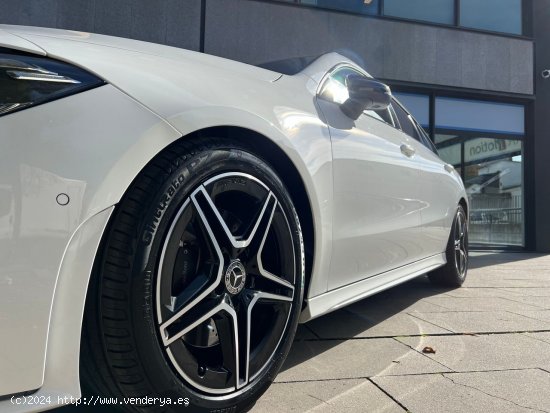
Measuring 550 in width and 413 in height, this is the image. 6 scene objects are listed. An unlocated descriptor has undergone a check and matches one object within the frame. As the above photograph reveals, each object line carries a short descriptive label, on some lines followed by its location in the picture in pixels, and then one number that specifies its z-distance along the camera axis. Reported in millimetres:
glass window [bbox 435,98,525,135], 9031
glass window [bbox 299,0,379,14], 8125
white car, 1180
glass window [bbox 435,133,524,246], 9438
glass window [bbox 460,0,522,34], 9086
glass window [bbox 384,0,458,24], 8602
